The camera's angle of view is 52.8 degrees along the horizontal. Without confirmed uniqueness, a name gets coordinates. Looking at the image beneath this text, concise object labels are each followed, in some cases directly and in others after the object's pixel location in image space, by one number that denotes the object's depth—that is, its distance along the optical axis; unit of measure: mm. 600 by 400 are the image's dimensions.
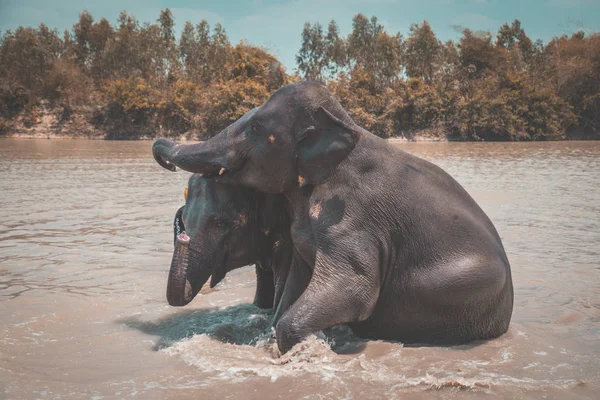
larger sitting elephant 3996
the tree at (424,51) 59562
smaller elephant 4359
